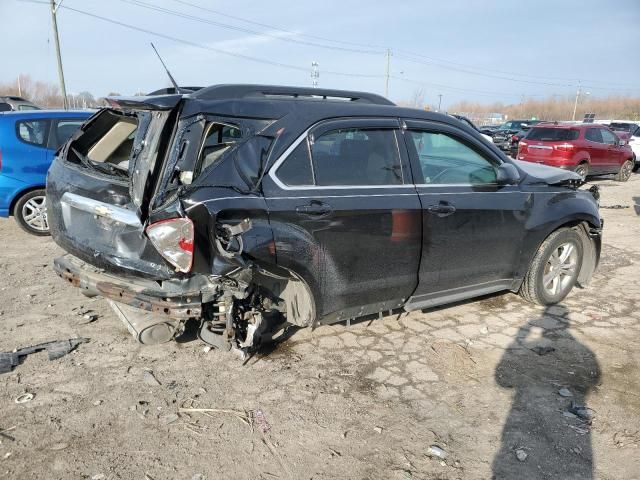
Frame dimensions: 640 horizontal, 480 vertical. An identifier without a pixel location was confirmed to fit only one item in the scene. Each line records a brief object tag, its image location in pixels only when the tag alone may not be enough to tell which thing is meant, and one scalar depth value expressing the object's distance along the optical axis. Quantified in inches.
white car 725.6
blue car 255.8
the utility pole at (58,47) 933.2
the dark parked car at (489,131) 1017.0
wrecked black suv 118.0
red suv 524.1
